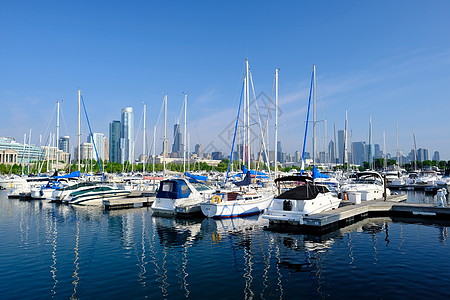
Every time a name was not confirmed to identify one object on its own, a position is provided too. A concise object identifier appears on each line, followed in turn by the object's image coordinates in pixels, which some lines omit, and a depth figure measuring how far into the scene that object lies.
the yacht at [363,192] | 30.30
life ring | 26.62
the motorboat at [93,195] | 36.16
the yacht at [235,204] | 26.53
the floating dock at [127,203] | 33.53
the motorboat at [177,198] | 28.22
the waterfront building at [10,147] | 177.50
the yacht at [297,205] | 22.16
